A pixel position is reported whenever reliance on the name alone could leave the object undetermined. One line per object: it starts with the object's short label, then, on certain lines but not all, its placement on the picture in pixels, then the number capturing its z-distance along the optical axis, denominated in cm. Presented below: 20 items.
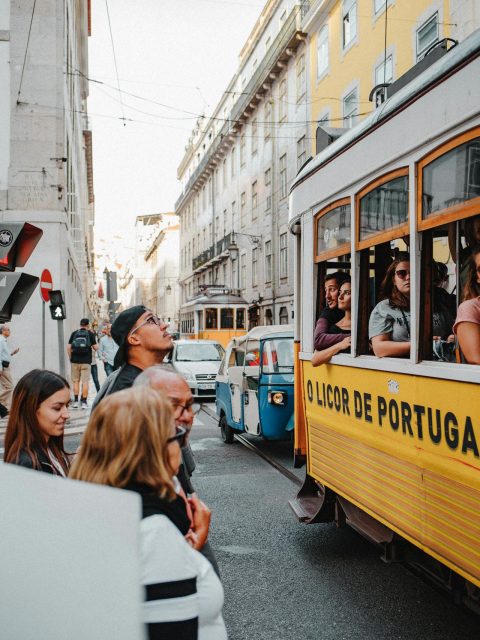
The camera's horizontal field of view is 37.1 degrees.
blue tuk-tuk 936
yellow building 1861
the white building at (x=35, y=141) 1870
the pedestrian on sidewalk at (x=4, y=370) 1370
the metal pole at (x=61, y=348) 1221
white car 1798
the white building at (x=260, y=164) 3198
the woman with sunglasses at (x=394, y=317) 412
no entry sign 1267
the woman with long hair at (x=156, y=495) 170
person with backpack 1532
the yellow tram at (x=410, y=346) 330
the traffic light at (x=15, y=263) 658
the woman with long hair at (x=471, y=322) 337
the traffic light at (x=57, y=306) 1294
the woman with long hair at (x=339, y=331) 496
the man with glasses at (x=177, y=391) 259
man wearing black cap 327
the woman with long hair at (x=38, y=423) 286
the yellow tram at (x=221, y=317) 2962
